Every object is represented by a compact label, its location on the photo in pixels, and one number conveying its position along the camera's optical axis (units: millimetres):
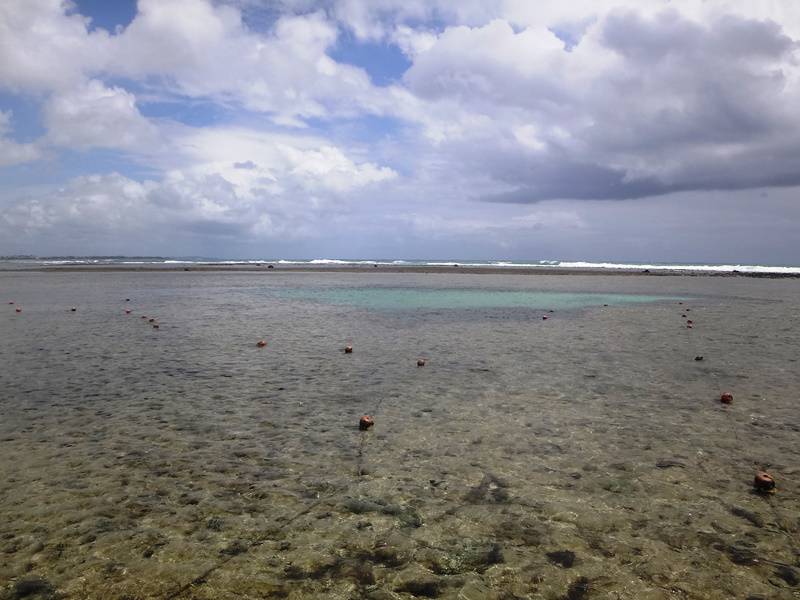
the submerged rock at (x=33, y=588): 5105
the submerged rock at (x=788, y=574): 5434
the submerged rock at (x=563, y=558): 5762
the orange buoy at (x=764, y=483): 7449
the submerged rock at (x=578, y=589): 5176
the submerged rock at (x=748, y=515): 6664
